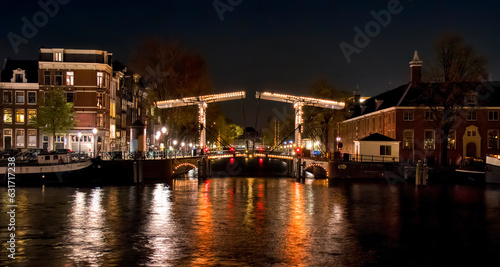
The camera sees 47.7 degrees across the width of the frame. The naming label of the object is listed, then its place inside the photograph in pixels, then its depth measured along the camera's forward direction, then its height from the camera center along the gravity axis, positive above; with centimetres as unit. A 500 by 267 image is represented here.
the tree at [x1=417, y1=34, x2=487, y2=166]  4572 +549
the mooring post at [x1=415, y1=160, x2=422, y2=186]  3859 -175
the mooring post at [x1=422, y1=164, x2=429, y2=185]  3847 -162
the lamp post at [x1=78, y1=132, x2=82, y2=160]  5088 +38
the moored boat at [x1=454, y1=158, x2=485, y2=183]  4153 -166
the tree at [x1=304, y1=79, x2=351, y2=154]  6328 +431
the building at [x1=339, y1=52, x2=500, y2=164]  5212 +160
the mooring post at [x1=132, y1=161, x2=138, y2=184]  3981 -139
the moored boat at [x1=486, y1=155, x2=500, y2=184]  4053 -142
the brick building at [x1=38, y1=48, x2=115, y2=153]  5122 +619
